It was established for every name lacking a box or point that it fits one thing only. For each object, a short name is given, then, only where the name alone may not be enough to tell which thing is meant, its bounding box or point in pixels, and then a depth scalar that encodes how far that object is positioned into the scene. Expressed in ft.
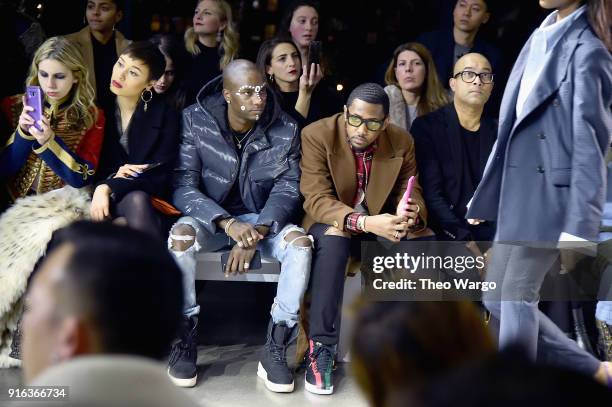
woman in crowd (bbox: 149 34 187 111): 27.68
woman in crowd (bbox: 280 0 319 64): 29.25
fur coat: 23.68
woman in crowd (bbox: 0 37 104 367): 24.23
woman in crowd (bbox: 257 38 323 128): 27.89
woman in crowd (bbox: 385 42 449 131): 28.25
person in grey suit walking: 20.51
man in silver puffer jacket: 24.26
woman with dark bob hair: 25.77
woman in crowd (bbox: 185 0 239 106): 28.78
